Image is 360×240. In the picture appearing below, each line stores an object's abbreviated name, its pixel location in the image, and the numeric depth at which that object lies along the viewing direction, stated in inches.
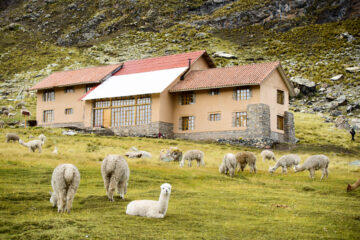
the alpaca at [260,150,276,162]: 1304.0
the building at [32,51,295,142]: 1939.0
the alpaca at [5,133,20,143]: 1434.5
